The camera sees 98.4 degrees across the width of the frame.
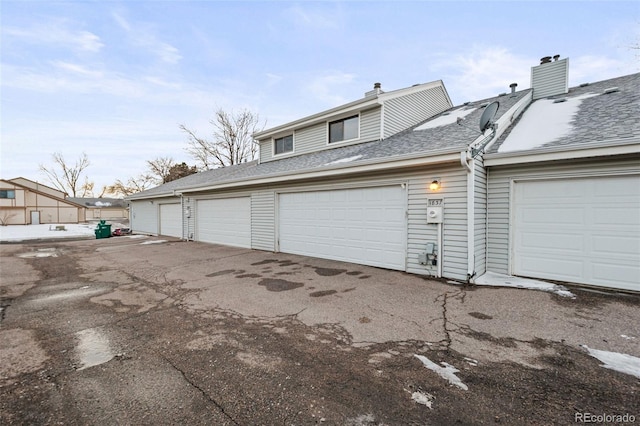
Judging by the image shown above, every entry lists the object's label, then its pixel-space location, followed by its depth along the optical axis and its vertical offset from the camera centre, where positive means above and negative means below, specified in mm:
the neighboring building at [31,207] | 31312 +400
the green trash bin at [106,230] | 16094 -1158
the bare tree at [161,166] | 36406 +5903
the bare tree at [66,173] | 45594 +6316
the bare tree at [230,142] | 28516 +7177
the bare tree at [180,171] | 33688 +4893
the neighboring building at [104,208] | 48531 +444
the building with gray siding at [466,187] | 5058 +575
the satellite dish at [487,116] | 5609 +1942
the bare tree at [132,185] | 38919 +4044
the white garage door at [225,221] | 10953 -455
